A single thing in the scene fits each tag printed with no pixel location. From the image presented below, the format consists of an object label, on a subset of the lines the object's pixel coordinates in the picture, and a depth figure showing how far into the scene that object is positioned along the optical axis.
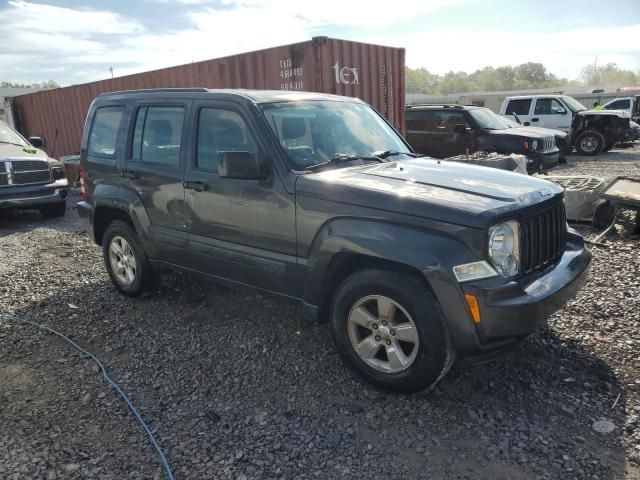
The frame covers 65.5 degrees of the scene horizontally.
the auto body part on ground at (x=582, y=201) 6.73
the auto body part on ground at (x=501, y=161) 7.66
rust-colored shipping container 7.94
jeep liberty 2.73
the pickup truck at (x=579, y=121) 16.16
